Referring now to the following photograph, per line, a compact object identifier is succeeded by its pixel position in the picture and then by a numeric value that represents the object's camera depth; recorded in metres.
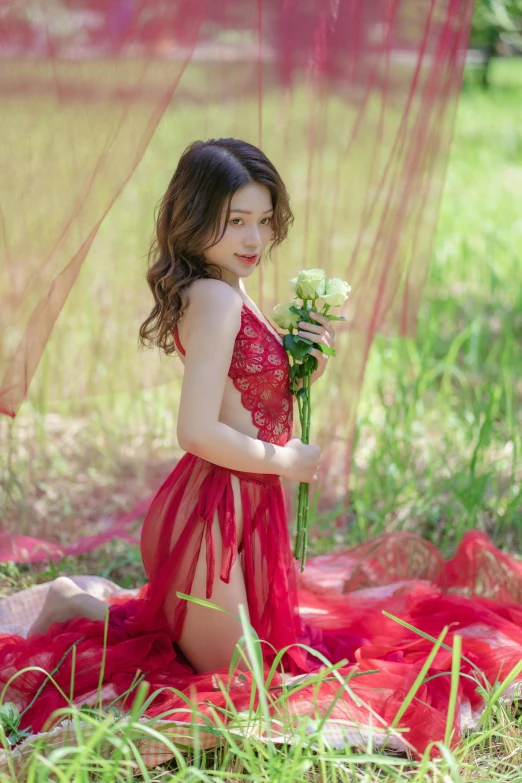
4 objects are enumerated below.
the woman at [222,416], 3.32
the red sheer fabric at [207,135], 3.52
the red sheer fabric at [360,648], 3.30
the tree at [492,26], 6.98
